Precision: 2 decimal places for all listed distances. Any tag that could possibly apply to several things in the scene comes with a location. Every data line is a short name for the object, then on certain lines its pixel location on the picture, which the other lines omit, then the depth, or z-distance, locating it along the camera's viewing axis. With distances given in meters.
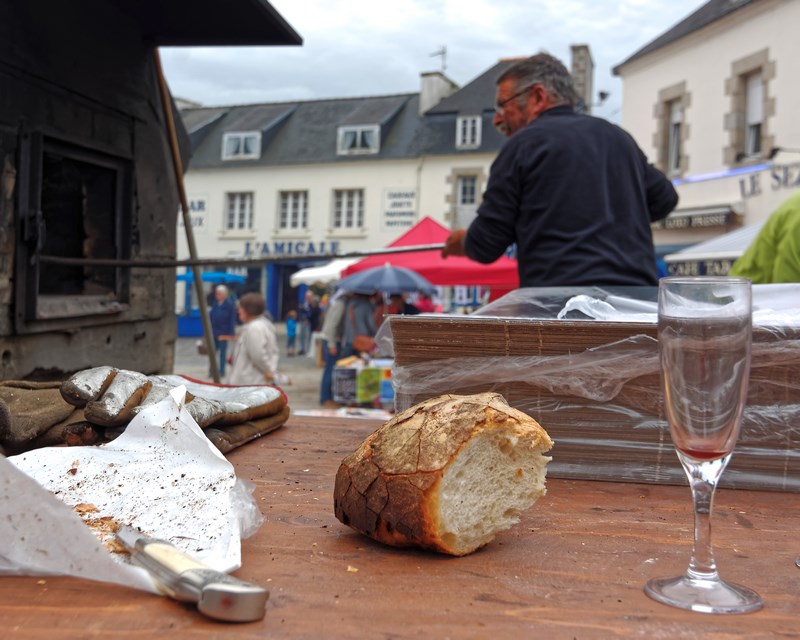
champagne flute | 0.96
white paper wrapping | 0.96
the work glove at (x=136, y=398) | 1.52
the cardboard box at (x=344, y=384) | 9.86
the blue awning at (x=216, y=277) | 24.64
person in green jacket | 3.24
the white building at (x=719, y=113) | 13.38
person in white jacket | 8.12
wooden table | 0.86
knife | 0.84
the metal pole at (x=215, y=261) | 3.36
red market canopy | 9.88
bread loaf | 1.12
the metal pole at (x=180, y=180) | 4.52
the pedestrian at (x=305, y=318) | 21.67
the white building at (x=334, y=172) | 27.59
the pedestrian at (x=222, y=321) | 14.48
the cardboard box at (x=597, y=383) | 1.62
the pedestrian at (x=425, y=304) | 14.17
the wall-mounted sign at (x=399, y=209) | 27.91
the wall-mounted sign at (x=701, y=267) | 11.86
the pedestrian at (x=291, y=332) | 20.53
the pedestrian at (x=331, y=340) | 11.14
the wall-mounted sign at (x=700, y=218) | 15.09
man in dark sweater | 2.71
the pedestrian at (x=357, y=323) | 11.25
